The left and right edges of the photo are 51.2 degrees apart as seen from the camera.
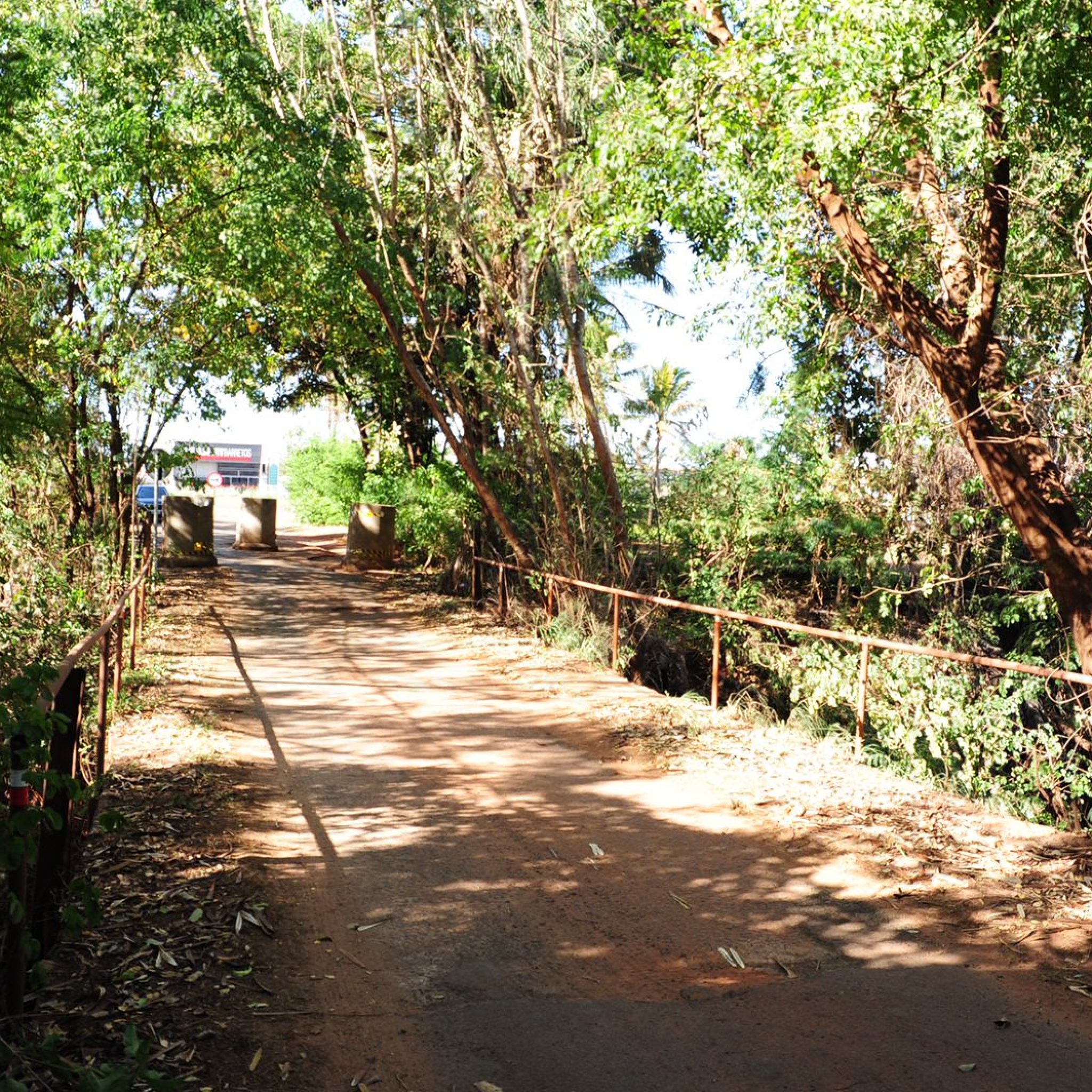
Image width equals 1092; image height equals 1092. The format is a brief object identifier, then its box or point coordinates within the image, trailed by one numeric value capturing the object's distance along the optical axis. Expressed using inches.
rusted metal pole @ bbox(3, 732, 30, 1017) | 147.9
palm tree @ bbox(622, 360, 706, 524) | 1510.8
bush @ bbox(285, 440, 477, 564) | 762.2
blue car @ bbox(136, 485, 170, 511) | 1091.3
